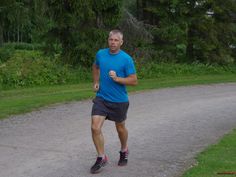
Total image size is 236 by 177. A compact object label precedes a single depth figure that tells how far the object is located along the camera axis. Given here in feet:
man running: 24.84
